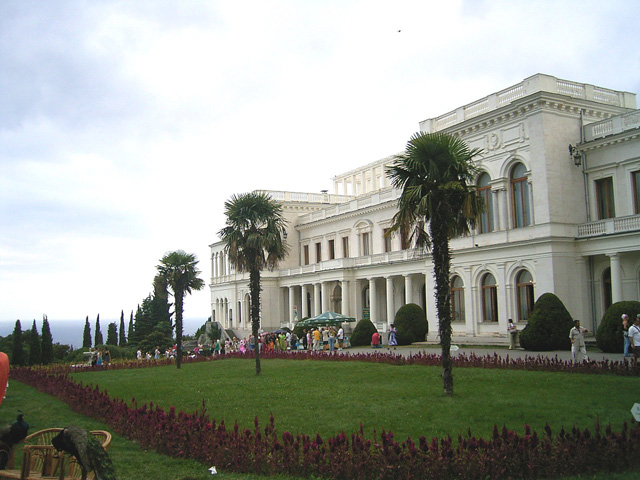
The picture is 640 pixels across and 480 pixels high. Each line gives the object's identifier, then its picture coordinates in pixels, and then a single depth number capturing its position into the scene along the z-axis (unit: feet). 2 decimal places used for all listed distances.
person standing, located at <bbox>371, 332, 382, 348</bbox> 121.29
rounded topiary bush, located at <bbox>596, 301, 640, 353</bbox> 79.41
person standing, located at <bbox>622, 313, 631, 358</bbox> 64.26
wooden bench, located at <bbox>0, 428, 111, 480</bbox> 23.29
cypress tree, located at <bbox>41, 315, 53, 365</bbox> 149.07
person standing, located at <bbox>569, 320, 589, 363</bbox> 66.85
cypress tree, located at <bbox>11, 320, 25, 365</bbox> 140.05
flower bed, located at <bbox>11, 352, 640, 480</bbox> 28.55
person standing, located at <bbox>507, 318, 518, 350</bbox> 93.91
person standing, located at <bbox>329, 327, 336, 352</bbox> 120.16
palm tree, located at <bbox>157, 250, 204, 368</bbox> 103.35
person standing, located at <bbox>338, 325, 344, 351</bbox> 130.31
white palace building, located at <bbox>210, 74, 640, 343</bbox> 97.50
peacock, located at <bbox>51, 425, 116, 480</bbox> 20.80
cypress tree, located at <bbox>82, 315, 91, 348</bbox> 208.13
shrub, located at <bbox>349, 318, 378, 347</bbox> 132.57
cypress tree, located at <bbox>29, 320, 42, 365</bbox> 142.61
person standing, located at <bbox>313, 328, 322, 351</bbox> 128.36
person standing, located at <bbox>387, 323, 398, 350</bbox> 115.34
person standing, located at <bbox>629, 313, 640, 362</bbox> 58.03
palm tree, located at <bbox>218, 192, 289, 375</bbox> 81.10
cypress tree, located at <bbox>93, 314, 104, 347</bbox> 210.38
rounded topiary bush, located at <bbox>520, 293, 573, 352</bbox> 88.58
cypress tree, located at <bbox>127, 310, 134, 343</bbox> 228.74
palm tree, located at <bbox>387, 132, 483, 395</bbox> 50.72
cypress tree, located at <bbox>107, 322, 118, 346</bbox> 226.79
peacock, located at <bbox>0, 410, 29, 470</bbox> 24.25
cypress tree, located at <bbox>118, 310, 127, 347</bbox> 223.51
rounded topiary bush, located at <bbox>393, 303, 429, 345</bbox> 122.31
